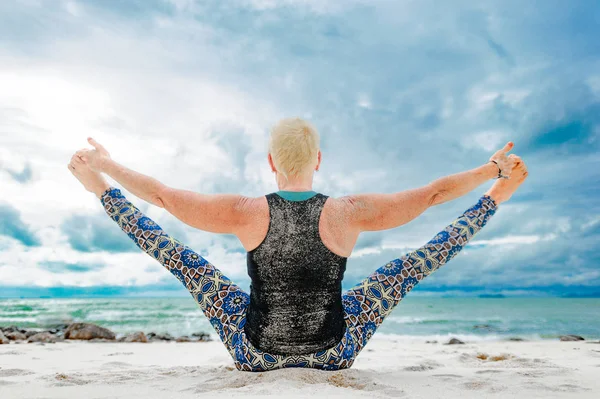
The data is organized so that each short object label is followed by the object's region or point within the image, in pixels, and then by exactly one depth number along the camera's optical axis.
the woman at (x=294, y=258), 2.88
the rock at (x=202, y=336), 8.50
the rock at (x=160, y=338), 8.00
